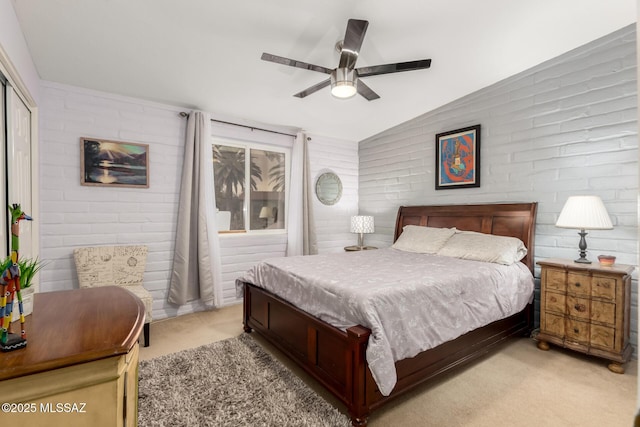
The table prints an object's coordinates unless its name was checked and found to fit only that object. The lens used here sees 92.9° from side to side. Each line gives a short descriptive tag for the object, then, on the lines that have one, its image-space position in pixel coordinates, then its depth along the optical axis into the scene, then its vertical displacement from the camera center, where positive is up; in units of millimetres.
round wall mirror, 4836 +322
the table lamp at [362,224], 4633 -244
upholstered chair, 2908 -607
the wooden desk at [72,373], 729 -428
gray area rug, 1828 -1264
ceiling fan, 2105 +1070
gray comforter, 1804 -618
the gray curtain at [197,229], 3504 -252
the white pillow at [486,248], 2883 -395
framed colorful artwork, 3619 +627
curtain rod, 3604 +1101
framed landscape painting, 3096 +463
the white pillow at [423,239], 3488 -363
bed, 1777 -996
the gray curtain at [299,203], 4434 +71
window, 4070 +316
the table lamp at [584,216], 2412 -56
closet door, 2055 +339
